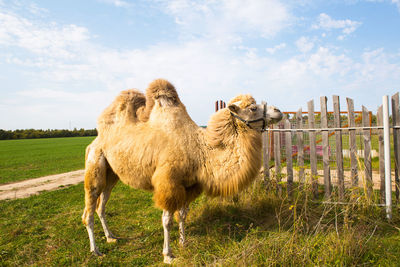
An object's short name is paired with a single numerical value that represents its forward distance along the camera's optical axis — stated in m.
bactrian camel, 3.97
